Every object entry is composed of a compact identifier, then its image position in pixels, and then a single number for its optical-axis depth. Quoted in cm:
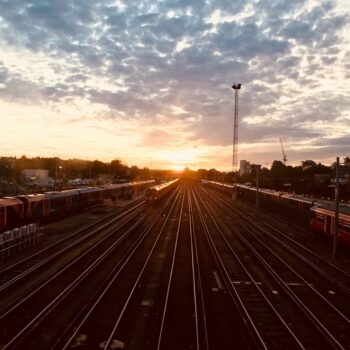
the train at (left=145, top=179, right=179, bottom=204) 6438
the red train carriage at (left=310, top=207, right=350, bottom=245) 2589
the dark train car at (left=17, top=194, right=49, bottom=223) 3328
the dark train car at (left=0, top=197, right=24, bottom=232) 2861
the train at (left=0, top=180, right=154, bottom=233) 2981
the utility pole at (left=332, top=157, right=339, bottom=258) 2477
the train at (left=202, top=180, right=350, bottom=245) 2680
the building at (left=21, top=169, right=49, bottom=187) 12284
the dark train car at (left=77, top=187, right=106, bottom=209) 5225
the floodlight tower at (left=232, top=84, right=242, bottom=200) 8741
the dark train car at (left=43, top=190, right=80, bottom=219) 3944
